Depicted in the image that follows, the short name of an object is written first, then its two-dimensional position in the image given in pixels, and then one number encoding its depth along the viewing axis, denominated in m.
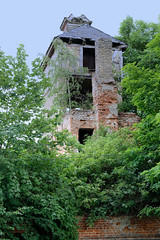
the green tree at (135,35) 25.03
